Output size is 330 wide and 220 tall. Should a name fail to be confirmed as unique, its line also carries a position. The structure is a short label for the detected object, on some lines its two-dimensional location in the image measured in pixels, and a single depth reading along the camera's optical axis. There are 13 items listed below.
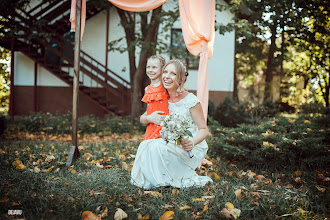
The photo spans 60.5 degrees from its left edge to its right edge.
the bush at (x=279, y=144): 4.22
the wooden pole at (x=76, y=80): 4.46
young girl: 3.39
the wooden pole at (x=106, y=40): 11.78
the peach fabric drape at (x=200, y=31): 4.15
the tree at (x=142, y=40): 7.90
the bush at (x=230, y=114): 8.95
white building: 12.02
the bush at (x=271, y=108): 10.33
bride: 3.18
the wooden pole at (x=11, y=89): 11.54
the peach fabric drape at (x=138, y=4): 4.59
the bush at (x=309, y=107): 11.15
